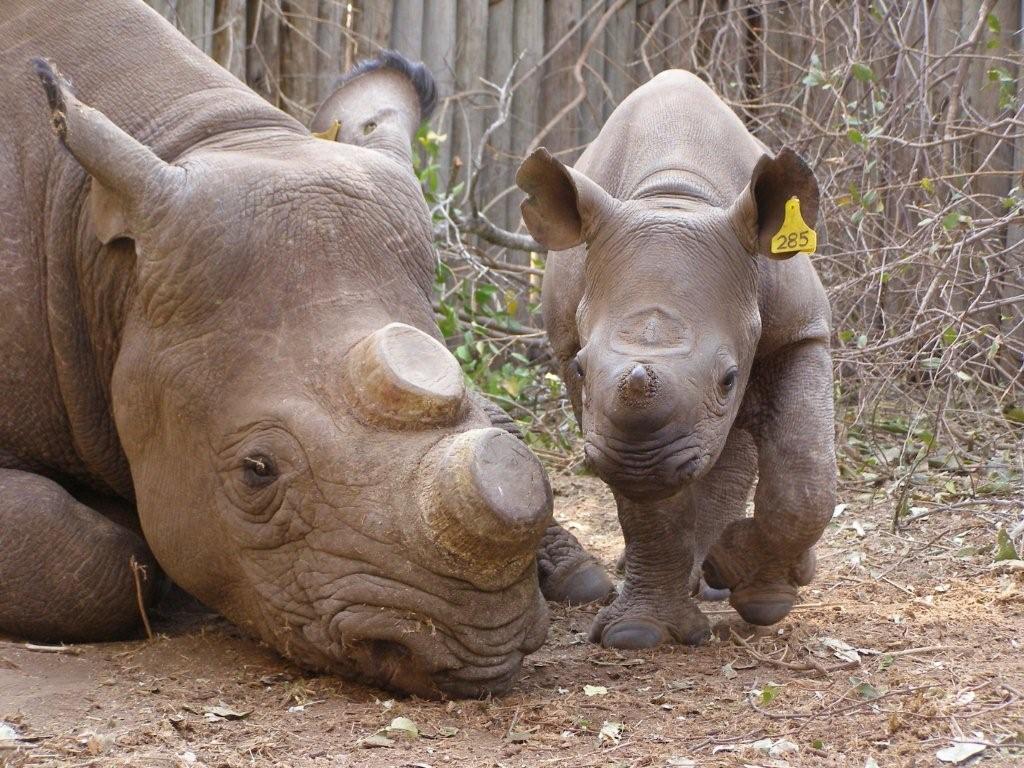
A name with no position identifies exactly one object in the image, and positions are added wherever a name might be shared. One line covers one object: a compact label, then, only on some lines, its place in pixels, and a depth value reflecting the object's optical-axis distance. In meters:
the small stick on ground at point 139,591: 9.77
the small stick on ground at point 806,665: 9.02
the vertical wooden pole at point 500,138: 21.48
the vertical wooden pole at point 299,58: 19.64
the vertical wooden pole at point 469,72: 21.11
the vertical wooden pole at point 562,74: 21.95
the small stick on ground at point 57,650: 9.41
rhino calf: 9.18
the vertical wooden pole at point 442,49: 20.84
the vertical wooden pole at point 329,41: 19.97
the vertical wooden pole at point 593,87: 22.16
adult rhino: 8.33
